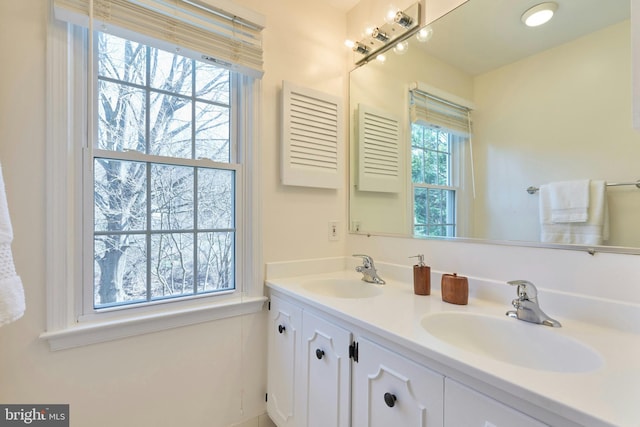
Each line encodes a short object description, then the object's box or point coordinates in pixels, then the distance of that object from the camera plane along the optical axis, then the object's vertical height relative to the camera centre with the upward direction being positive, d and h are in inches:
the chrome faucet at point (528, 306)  34.8 -11.7
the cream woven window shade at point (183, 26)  40.4 +29.8
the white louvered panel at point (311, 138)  59.9 +17.0
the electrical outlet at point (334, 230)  68.5 -4.1
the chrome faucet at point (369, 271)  57.4 -11.9
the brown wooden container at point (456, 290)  42.3 -11.6
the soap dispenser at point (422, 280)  48.1 -11.4
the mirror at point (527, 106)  34.7 +15.4
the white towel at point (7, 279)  23.9 -5.8
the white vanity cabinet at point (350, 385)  26.4 -20.8
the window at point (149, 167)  41.0 +7.9
